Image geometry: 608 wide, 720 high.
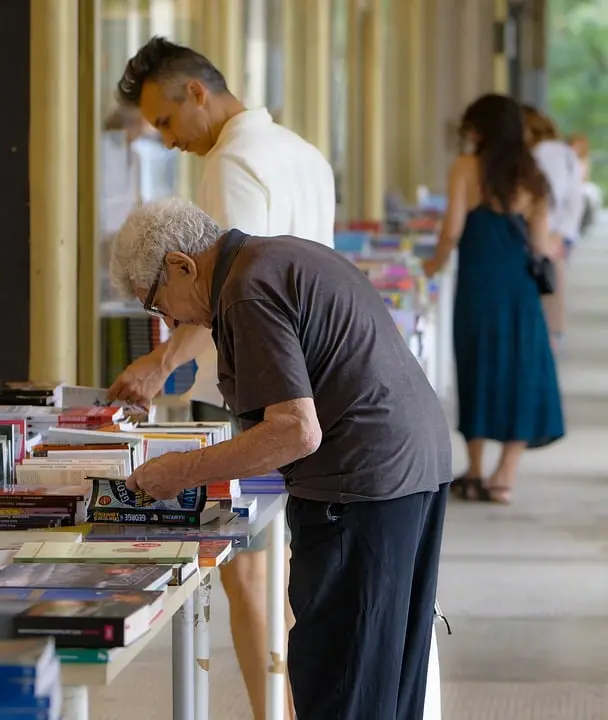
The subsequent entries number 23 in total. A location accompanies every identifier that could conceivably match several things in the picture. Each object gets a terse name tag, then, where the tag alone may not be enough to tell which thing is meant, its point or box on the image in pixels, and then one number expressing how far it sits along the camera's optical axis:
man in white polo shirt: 6.57
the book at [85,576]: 4.15
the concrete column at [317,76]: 19.67
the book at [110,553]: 4.50
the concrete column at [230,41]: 13.69
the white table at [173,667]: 3.62
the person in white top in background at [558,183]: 17.69
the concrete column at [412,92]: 28.89
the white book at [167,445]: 5.65
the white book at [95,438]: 5.63
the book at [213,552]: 4.72
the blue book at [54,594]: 3.95
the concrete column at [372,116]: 24.03
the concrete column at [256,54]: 15.71
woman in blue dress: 11.67
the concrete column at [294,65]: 18.80
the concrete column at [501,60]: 34.47
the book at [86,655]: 3.65
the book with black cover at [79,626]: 3.68
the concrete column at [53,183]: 7.80
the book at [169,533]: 4.99
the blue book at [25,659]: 3.42
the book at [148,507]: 5.12
